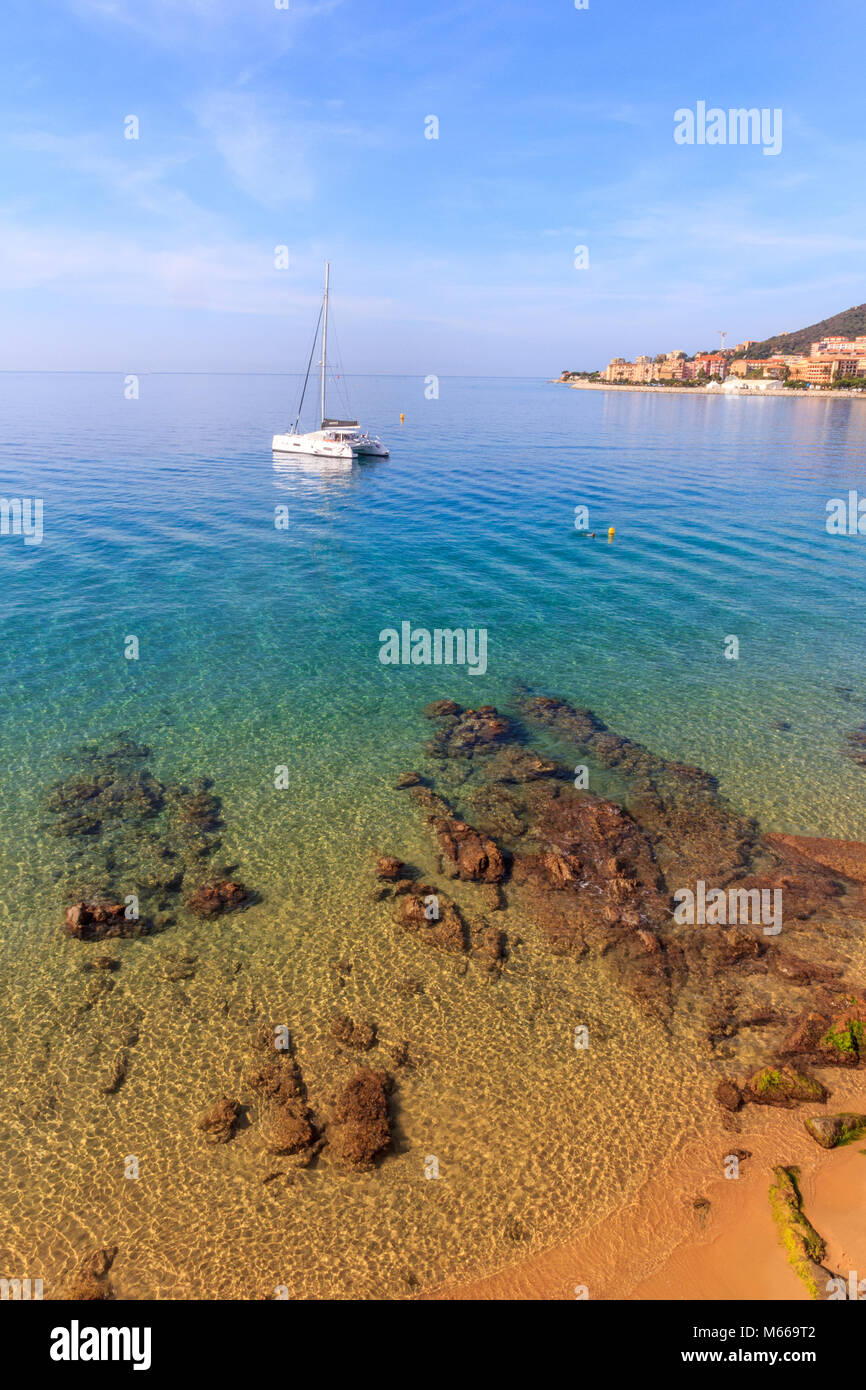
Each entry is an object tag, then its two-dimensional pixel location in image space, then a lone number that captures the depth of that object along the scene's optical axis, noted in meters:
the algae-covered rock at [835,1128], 10.59
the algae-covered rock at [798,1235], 8.72
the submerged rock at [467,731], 22.27
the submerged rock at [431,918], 14.80
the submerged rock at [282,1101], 10.71
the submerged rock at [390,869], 16.55
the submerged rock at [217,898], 15.48
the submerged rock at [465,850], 16.70
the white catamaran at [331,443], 80.31
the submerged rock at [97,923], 14.66
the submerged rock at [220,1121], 10.90
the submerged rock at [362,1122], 10.59
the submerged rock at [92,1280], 8.91
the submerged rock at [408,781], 20.23
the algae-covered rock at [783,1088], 11.44
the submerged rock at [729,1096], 11.34
